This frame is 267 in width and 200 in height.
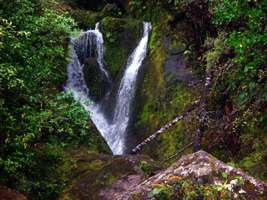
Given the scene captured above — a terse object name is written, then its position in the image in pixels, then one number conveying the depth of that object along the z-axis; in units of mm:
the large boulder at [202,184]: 3475
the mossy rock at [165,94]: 10992
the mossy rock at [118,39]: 16297
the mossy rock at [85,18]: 18672
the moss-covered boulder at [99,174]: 7526
